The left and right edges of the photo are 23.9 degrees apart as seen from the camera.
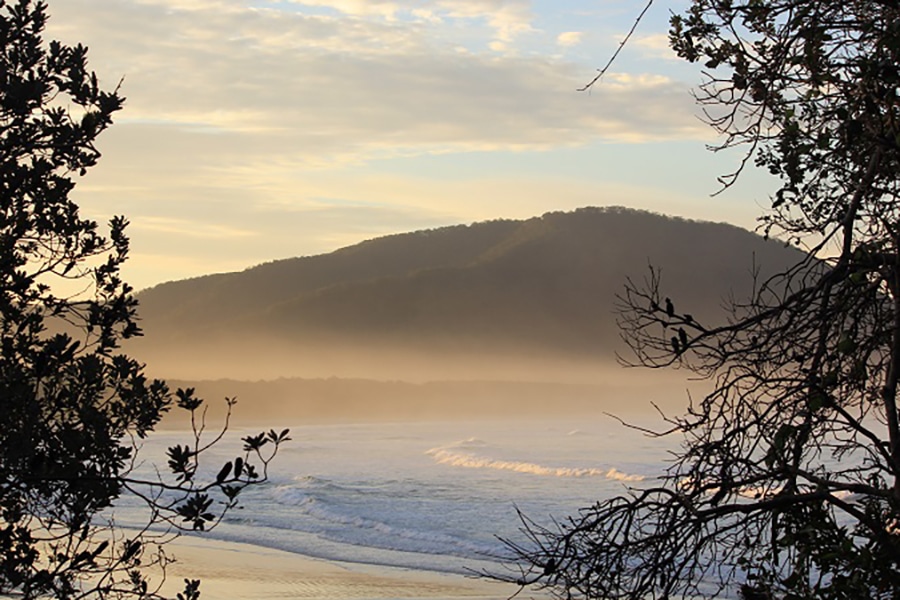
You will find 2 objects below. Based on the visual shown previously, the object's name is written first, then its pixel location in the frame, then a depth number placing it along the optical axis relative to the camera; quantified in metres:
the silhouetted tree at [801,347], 8.05
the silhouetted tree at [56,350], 8.65
